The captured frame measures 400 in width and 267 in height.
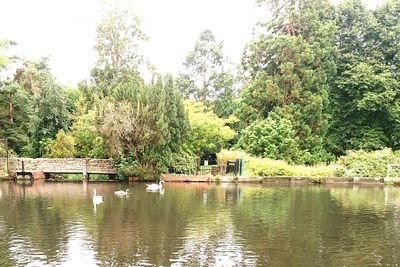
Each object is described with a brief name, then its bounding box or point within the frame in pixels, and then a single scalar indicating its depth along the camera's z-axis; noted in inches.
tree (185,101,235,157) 1371.8
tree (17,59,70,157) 1430.9
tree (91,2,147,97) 1601.9
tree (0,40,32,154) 1471.5
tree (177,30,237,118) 1868.8
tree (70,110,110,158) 1277.1
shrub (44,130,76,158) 1330.0
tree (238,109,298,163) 1337.8
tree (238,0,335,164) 1450.5
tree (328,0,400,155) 1478.8
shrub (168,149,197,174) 1222.3
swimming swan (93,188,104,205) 760.0
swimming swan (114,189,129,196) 875.2
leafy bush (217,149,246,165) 1263.5
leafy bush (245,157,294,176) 1213.7
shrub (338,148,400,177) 1193.2
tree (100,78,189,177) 1150.3
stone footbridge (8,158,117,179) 1256.8
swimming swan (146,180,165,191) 948.6
